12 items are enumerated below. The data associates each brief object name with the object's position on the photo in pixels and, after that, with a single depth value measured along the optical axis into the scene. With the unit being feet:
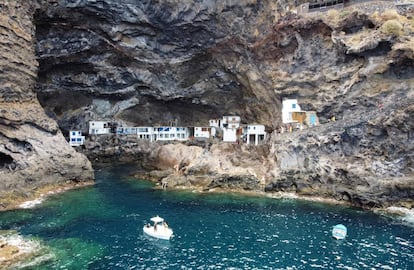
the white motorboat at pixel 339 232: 115.55
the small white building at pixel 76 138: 229.25
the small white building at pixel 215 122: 236.22
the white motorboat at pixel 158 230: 115.15
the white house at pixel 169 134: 243.60
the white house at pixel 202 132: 237.04
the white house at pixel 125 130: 241.14
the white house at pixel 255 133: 214.69
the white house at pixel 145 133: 242.58
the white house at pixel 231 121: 222.07
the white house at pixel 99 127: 236.02
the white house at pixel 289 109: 194.90
